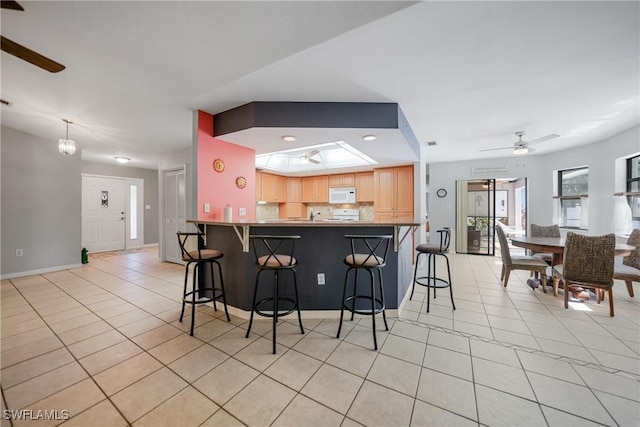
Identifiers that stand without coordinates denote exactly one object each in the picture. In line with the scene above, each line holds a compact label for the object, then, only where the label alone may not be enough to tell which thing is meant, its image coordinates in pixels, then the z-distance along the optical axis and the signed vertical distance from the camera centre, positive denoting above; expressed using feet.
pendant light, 11.40 +3.01
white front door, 20.40 -0.26
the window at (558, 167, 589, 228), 16.31 +1.07
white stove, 21.13 -0.25
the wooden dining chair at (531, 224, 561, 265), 13.88 -1.18
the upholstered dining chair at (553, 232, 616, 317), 8.71 -1.85
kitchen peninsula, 8.57 -1.91
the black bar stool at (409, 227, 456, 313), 9.14 -1.41
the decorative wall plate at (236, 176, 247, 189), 12.11 +1.45
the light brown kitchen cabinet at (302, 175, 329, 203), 21.62 +1.98
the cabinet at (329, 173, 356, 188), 20.47 +2.62
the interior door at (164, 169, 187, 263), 17.04 +0.14
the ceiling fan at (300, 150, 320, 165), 13.58 +3.17
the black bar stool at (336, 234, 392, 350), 7.02 -1.47
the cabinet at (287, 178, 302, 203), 22.47 +1.84
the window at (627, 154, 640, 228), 12.87 +1.39
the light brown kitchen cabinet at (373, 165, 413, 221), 17.37 +1.31
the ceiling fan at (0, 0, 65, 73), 4.19 +3.41
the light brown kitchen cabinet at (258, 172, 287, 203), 19.97 +1.95
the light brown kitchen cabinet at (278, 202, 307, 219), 22.48 +0.10
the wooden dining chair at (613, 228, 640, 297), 9.50 -2.31
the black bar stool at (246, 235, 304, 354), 6.84 -1.46
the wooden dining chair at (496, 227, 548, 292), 11.19 -2.38
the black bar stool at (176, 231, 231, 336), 7.80 -1.54
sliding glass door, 19.86 -0.15
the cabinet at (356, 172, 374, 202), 19.70 +1.98
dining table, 9.61 -1.48
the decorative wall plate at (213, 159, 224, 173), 10.94 +2.06
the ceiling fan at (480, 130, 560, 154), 13.07 +3.64
